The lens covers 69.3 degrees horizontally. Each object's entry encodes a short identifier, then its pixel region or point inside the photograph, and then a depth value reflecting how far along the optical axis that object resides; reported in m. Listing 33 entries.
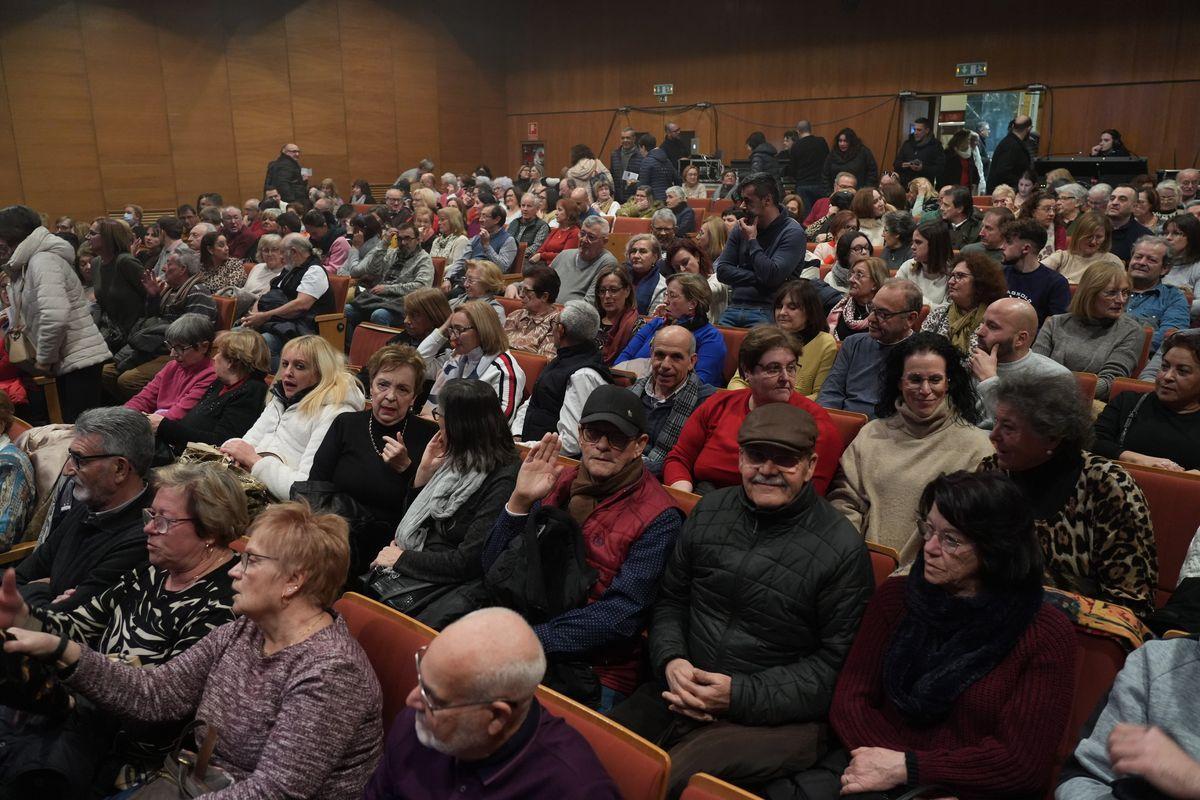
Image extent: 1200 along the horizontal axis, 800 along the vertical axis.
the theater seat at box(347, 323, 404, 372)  5.13
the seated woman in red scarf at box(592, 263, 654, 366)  4.62
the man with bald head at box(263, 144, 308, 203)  12.19
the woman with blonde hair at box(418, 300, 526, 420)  4.07
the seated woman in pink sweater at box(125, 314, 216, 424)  4.28
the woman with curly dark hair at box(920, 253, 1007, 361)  3.88
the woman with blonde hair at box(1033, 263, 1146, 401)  3.79
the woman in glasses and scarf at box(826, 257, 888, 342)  4.29
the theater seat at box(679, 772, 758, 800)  1.52
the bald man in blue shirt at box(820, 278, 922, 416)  3.52
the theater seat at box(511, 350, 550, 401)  4.23
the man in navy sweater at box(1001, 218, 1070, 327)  4.45
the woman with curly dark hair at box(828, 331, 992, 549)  2.66
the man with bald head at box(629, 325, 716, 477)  3.43
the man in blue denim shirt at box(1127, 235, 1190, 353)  4.48
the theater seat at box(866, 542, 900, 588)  2.27
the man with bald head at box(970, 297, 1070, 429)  3.18
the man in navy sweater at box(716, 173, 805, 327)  4.87
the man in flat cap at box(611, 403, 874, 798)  1.97
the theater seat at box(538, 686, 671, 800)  1.57
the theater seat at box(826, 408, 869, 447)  3.11
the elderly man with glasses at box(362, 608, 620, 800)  1.49
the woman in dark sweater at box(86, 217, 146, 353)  6.07
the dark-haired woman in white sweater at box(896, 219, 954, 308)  4.71
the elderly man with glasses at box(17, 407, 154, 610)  2.62
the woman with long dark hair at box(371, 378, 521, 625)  2.70
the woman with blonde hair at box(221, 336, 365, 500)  3.54
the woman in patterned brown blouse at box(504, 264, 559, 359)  4.91
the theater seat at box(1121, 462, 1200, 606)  2.51
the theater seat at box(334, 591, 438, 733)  2.00
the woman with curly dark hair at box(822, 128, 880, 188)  10.47
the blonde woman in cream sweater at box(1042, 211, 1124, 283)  5.14
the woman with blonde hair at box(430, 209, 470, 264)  7.80
